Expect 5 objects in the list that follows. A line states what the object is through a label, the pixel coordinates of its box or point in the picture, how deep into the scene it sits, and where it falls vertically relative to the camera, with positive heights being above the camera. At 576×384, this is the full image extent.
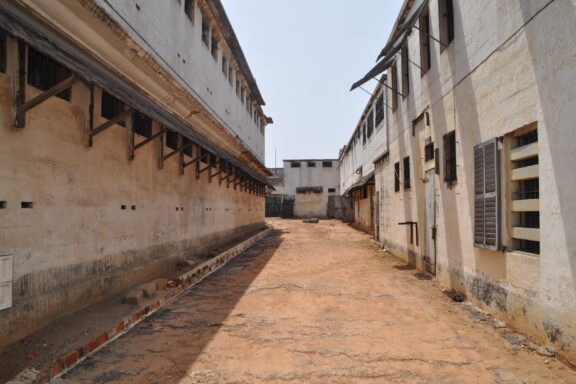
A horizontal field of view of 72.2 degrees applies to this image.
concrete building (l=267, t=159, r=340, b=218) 45.28 +2.30
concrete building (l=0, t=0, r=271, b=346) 4.39 +0.89
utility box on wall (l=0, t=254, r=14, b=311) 4.15 -0.71
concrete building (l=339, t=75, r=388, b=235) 18.08 +3.31
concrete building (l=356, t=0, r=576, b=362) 4.45 +0.77
